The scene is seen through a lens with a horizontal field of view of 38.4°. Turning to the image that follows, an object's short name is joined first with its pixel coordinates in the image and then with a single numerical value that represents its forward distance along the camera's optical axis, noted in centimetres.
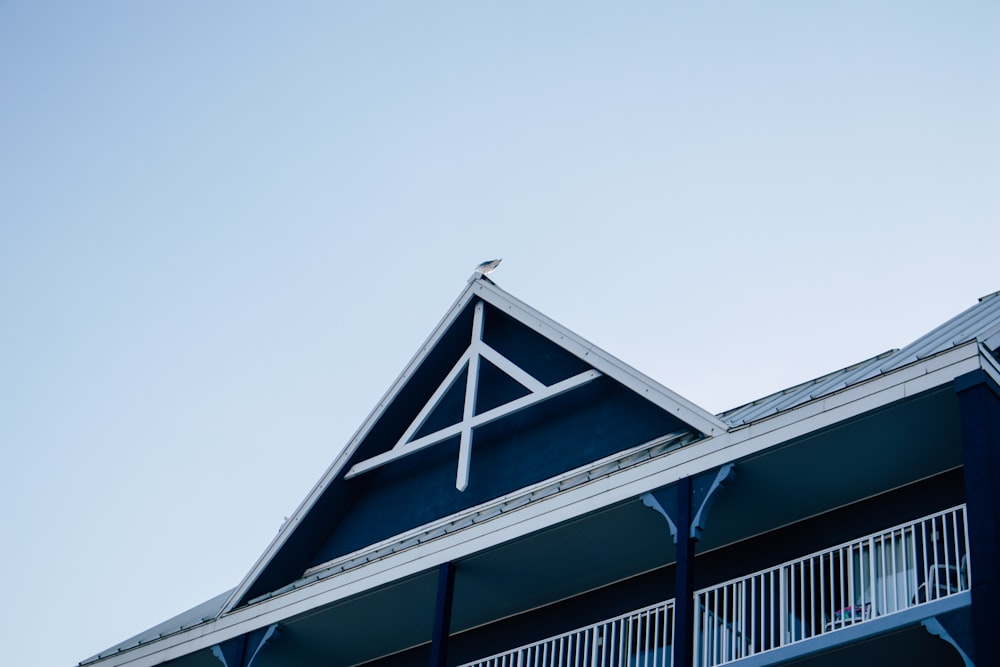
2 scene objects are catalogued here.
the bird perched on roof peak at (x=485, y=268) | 2492
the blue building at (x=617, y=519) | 1802
